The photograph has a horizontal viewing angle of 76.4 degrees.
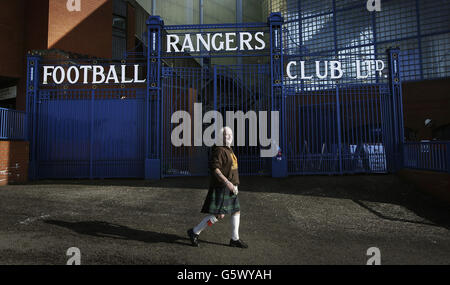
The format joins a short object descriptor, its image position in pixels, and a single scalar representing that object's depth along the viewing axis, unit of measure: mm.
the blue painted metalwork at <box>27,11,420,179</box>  9812
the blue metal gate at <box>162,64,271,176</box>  10094
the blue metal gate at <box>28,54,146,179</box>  9992
